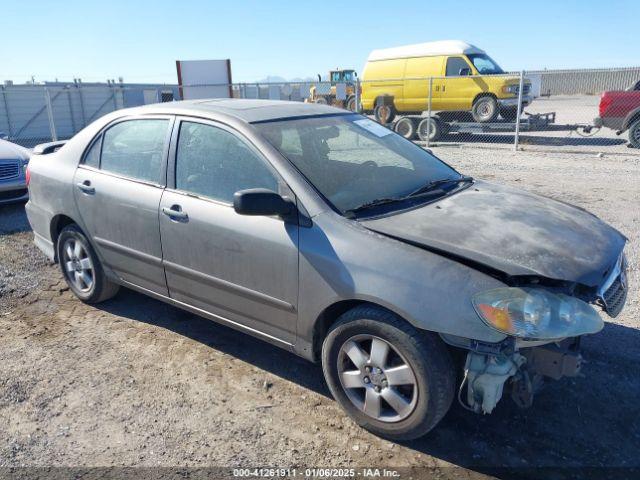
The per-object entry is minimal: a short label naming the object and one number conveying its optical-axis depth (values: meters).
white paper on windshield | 3.92
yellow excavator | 24.41
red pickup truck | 12.66
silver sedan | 2.44
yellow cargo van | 14.92
